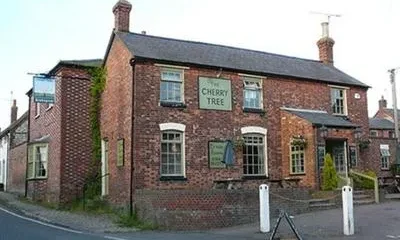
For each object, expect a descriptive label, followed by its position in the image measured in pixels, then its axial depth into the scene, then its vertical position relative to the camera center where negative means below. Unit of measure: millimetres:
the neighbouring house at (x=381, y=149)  25297 +1198
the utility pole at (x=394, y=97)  34922 +5103
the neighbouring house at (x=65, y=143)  22219 +1339
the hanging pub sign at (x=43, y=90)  20864 +3463
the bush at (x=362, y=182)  22359 -578
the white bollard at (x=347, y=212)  13320 -1153
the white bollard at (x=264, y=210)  14484 -1178
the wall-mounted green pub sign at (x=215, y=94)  20750 +3267
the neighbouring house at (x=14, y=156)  31266 +1103
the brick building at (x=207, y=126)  18609 +1874
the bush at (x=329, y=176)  20812 -274
